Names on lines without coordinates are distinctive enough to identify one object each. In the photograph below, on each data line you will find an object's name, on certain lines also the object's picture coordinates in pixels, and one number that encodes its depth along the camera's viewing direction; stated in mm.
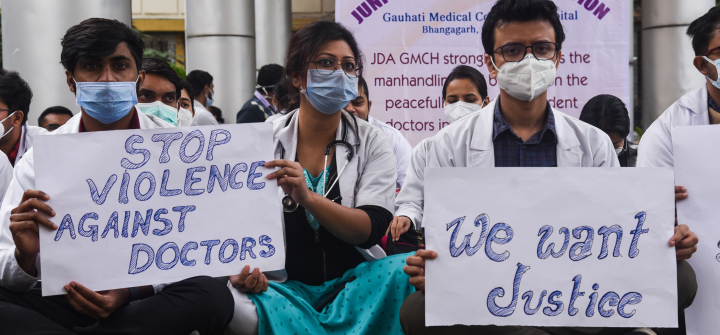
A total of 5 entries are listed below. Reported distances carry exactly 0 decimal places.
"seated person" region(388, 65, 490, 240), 4879
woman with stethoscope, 2576
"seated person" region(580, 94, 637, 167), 4406
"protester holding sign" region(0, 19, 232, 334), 2295
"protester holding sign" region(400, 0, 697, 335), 2707
